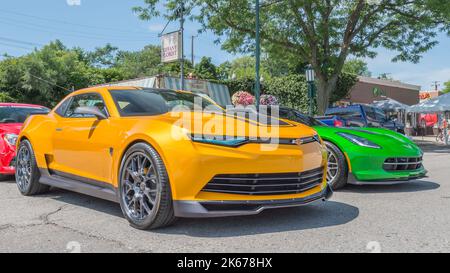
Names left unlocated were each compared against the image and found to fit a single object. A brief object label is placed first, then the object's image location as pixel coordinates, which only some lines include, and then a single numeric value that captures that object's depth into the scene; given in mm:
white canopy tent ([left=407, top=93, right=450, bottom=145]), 22266
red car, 6770
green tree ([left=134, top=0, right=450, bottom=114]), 16656
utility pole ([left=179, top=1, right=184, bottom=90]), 15891
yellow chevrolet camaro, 3607
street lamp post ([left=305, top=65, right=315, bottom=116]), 15802
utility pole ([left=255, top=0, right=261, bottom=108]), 14645
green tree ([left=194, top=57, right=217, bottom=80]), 41278
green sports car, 5742
